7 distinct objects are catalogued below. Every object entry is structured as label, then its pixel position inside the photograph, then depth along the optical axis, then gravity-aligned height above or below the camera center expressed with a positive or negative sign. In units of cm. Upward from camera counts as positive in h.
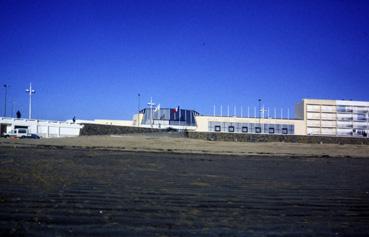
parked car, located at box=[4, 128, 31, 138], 5325 -43
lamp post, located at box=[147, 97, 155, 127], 10248 +741
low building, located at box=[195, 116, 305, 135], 9550 +165
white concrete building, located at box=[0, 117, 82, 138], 5962 +65
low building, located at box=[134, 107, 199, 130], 12512 +439
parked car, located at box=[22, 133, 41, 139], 5356 -86
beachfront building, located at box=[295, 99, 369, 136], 10569 +442
